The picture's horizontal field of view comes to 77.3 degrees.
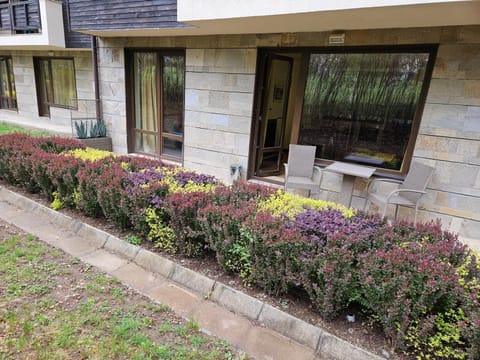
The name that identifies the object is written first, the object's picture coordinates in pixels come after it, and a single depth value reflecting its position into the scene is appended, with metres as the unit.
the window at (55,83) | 9.14
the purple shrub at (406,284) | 1.83
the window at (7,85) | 11.14
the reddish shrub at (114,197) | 3.17
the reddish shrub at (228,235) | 2.51
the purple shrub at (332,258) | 2.04
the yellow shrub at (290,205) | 2.73
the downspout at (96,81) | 6.96
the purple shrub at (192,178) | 3.46
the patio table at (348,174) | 4.08
